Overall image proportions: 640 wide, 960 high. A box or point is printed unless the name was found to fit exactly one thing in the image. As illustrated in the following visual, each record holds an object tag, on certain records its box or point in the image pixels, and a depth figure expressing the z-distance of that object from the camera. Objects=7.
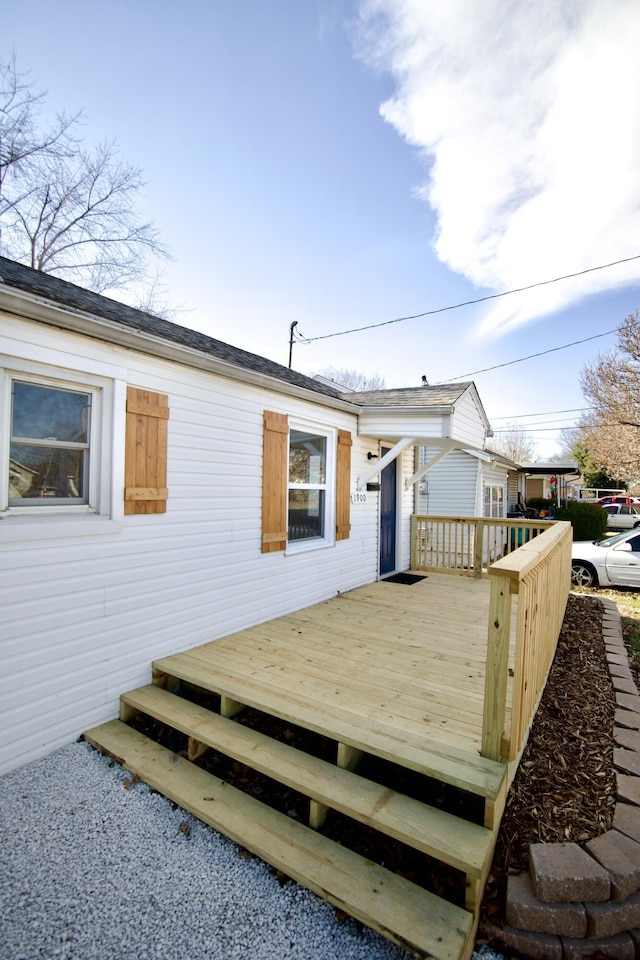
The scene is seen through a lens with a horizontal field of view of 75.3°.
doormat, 6.72
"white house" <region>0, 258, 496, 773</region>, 2.60
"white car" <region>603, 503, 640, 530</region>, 18.36
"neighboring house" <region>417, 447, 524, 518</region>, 11.73
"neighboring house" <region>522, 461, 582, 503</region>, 17.86
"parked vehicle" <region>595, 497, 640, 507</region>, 21.97
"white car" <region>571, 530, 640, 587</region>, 7.50
